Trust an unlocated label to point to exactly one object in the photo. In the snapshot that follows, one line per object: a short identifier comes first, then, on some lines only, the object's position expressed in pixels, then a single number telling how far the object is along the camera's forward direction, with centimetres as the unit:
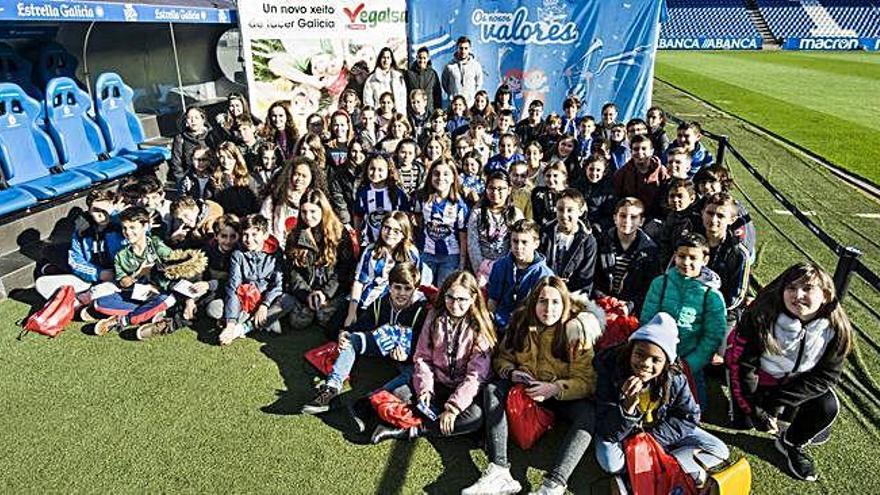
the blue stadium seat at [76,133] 707
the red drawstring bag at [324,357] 430
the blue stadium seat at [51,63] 820
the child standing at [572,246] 448
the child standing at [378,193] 554
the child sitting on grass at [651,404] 304
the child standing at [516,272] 414
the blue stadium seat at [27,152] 635
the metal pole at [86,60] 877
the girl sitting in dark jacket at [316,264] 492
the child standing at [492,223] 489
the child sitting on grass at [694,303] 375
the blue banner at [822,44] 4005
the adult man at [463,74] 883
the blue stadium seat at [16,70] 779
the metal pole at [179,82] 997
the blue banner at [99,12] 561
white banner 861
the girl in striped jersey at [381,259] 459
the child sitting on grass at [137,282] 481
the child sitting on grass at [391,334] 393
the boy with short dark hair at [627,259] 443
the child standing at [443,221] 523
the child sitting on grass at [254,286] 474
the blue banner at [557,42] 966
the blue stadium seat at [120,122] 791
